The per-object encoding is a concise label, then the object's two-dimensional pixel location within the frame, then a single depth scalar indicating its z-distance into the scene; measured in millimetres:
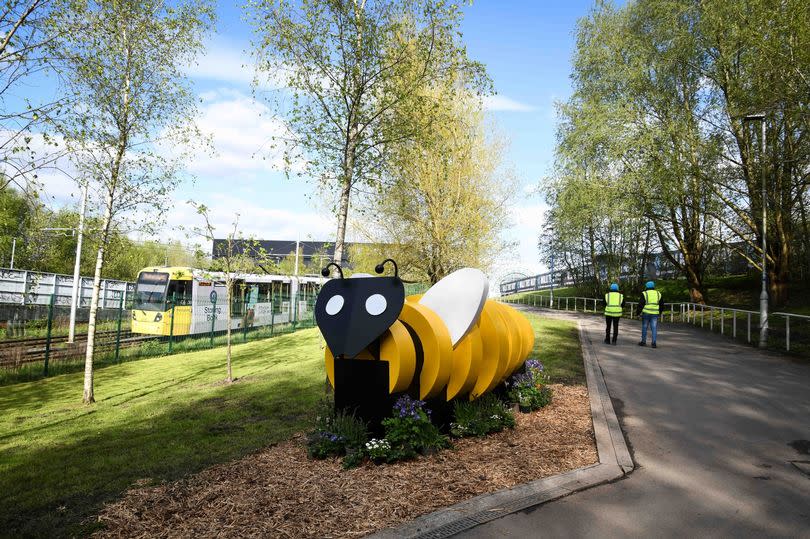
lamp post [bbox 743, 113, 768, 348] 15076
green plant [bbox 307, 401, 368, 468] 5422
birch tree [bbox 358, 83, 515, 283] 22859
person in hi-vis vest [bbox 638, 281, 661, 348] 14312
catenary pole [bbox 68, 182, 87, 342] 18703
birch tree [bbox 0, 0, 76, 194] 5766
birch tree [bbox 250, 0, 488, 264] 9227
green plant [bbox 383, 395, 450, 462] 5400
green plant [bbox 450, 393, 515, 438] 6332
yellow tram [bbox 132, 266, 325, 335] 19375
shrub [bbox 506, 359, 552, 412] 7677
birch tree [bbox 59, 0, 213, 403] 9711
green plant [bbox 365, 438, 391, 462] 5301
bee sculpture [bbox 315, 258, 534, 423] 5441
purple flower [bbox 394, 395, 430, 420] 5497
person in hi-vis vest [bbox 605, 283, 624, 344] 15086
